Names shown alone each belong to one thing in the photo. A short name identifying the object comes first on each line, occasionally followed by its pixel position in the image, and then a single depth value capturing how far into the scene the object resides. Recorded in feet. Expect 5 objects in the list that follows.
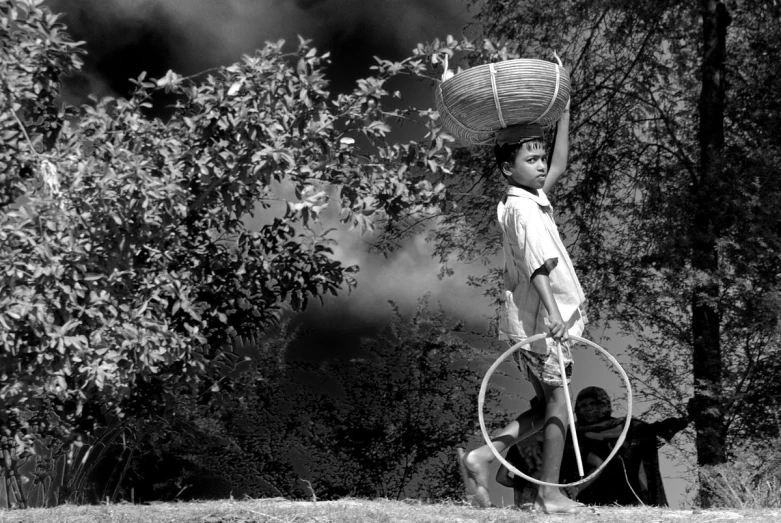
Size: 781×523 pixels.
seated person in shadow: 45.68
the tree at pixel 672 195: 49.96
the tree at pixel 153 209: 35.27
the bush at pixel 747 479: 35.86
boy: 26.86
